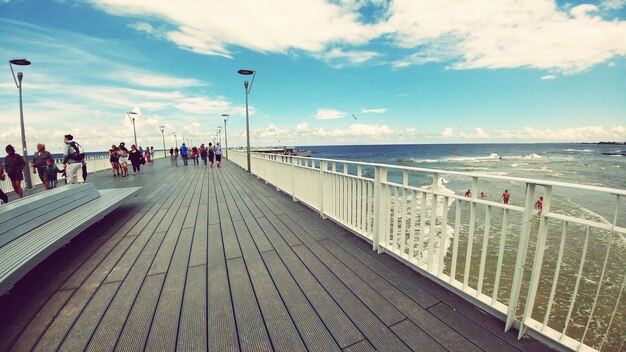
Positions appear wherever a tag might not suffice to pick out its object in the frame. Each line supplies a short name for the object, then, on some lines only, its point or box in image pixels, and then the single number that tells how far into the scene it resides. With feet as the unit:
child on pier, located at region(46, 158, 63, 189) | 26.99
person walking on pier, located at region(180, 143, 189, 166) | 58.59
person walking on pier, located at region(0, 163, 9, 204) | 18.77
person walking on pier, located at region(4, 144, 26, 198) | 24.35
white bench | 7.69
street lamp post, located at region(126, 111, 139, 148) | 71.06
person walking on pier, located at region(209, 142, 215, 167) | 57.82
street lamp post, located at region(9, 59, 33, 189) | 31.09
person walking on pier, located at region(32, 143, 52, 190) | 26.94
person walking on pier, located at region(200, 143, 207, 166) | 64.00
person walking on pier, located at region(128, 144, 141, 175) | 41.41
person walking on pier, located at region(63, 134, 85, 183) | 24.20
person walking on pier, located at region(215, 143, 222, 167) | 55.04
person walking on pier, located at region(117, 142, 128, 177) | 39.55
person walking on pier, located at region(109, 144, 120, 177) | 39.66
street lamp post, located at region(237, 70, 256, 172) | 41.55
